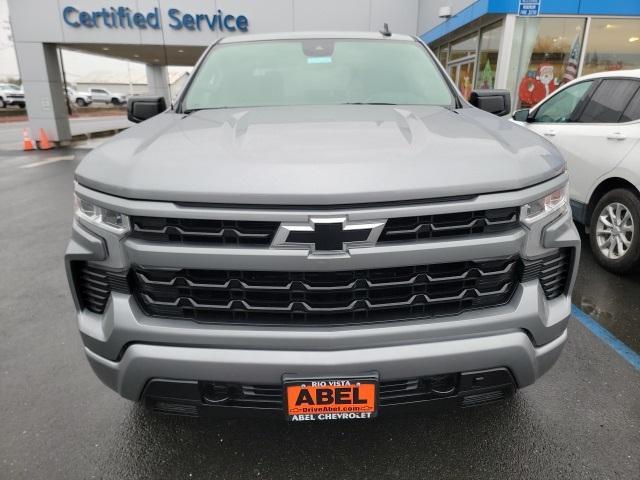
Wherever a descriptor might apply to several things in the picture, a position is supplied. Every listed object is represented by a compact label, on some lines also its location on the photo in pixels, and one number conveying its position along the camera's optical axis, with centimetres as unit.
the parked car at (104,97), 5397
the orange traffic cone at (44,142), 1498
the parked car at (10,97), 3791
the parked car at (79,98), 4834
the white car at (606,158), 393
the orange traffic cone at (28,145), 1469
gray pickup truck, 158
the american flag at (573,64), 995
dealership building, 981
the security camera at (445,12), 1168
